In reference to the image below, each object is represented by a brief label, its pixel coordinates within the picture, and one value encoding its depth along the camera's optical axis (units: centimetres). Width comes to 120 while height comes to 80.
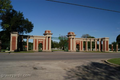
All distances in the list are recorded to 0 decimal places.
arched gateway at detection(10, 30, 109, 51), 3120
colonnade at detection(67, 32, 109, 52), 4106
